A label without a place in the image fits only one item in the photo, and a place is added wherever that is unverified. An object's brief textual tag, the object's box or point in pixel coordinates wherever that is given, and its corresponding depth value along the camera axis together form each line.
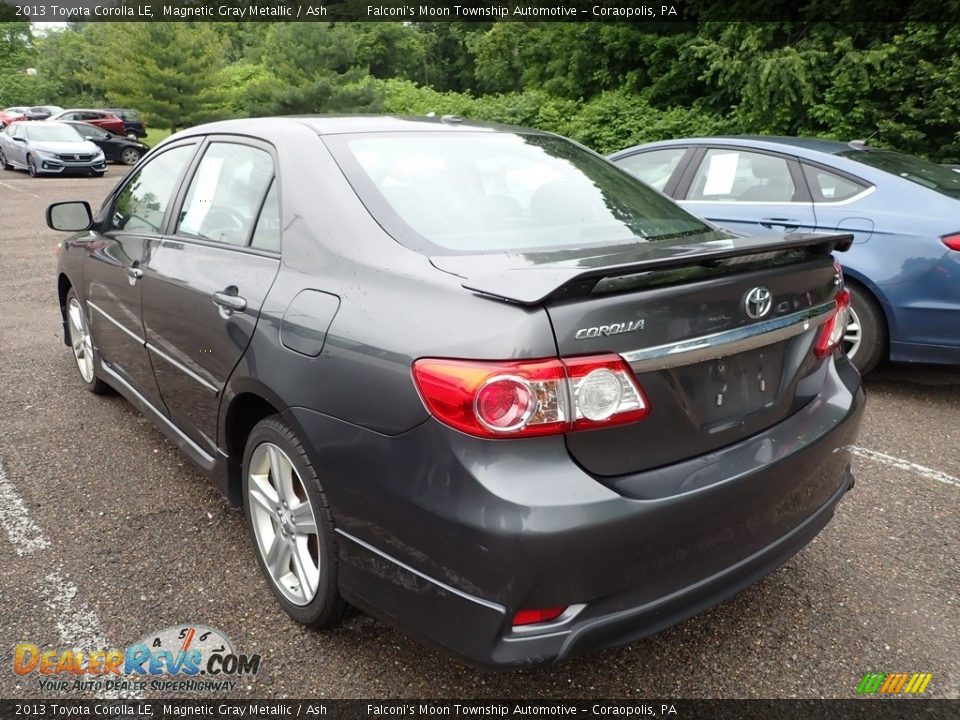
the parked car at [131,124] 28.80
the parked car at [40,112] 30.70
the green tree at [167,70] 32.22
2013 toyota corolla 1.73
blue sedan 4.35
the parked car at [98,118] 27.98
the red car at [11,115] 31.08
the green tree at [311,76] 29.91
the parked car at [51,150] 19.70
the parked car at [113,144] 23.81
